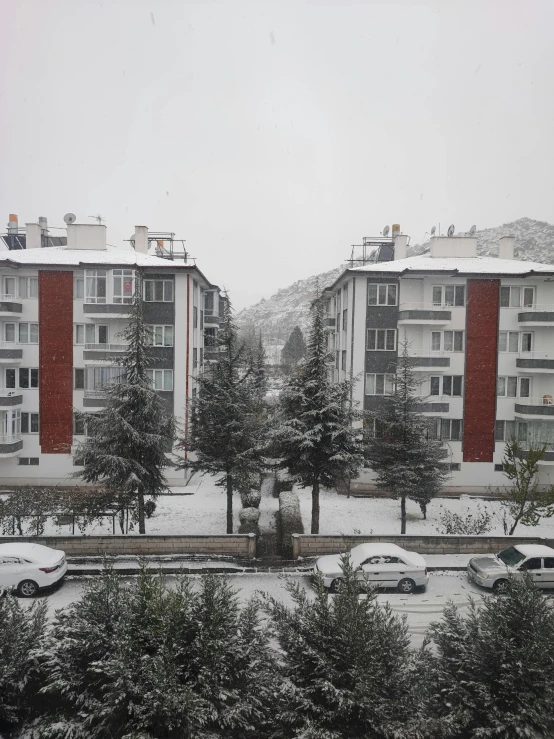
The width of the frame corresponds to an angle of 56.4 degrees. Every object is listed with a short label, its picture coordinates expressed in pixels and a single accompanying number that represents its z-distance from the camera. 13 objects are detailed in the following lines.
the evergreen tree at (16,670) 7.83
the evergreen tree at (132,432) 17.61
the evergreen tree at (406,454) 19.77
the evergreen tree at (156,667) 6.89
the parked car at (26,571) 14.19
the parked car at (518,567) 14.86
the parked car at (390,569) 14.88
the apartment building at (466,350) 26.69
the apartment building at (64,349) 26.20
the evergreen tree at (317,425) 18.25
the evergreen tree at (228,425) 18.50
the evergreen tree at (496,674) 6.95
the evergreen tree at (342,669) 6.86
